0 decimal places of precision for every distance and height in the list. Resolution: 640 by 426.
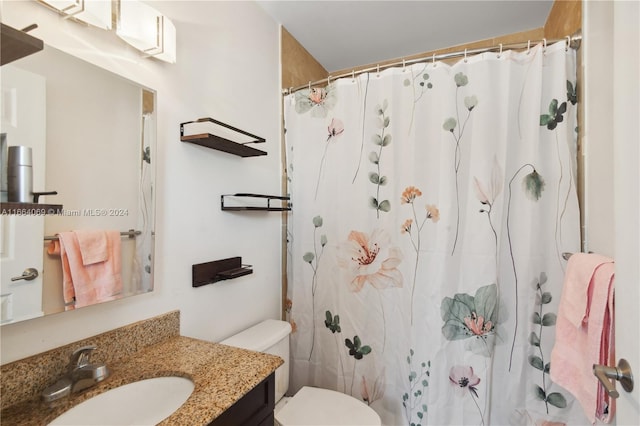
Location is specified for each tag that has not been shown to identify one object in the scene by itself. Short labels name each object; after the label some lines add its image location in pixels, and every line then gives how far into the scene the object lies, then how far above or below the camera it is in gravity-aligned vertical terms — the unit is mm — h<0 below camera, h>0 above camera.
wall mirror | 777 +116
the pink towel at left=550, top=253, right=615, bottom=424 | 900 -383
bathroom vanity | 753 -475
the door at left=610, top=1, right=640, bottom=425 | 623 +38
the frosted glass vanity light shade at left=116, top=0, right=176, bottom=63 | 999 +633
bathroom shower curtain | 1369 -100
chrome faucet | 796 -452
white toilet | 1361 -909
